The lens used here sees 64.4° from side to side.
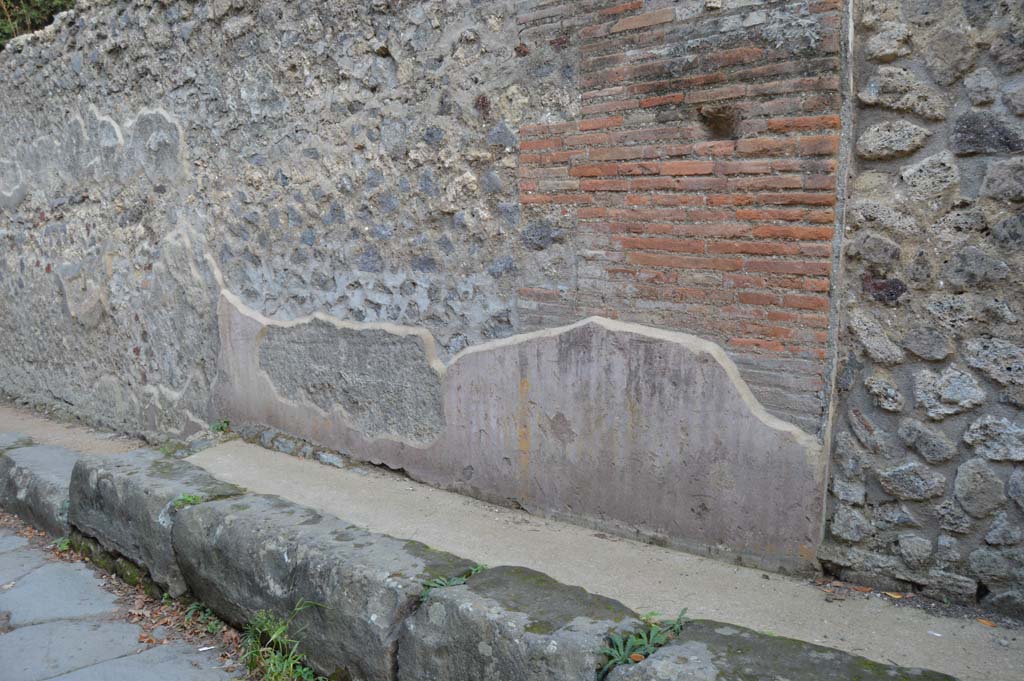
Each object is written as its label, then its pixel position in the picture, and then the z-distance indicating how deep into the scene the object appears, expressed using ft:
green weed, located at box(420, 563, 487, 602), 7.98
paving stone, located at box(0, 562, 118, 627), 10.68
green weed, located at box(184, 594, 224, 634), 10.23
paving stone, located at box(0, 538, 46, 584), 11.82
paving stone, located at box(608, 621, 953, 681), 6.08
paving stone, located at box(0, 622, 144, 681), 9.30
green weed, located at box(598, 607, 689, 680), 6.55
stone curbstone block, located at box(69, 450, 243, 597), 10.77
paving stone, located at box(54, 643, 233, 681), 9.18
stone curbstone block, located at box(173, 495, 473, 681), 8.13
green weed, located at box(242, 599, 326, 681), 8.82
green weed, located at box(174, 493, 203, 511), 10.67
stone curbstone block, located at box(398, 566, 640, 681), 6.79
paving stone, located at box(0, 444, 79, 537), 13.03
